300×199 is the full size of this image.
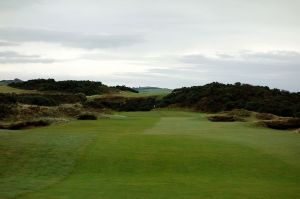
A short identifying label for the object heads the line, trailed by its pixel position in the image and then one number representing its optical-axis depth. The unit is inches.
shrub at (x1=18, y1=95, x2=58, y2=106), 2310.5
